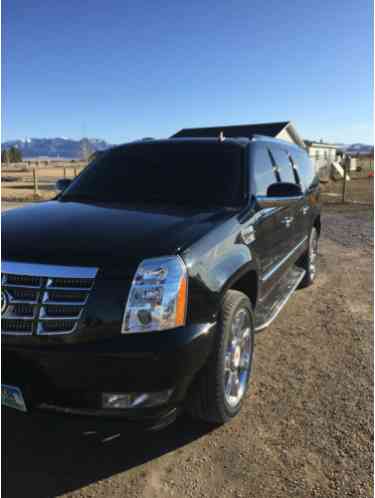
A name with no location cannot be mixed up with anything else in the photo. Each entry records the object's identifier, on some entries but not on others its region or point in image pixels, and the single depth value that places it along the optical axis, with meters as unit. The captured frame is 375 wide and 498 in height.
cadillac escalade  2.21
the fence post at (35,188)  22.54
